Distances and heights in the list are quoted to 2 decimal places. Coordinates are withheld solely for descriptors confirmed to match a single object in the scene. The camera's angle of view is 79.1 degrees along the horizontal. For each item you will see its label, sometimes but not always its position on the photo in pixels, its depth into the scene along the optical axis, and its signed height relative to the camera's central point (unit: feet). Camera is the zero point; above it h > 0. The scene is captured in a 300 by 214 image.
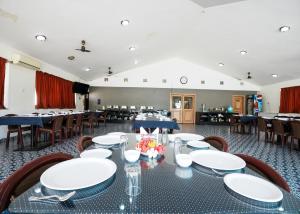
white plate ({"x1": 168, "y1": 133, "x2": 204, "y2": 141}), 5.95 -1.11
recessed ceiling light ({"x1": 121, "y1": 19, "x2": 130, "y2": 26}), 16.50 +7.53
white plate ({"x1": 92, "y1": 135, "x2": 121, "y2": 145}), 5.20 -1.10
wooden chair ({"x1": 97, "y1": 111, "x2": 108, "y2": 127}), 30.97 -2.26
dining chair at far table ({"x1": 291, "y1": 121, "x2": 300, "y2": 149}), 15.44 -2.15
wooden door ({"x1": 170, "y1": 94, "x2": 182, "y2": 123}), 39.61 -0.41
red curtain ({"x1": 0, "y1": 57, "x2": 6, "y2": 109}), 16.83 +2.38
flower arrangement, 4.07 -0.99
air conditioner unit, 17.47 +4.36
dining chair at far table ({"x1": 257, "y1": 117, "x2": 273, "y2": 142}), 20.08 -2.52
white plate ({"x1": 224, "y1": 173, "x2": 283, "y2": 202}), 2.46 -1.24
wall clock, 39.22 +5.65
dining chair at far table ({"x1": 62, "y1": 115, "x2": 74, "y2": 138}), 18.02 -2.09
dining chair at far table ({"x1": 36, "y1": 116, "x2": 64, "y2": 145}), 15.72 -2.14
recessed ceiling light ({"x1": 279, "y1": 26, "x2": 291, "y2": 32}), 16.10 +6.87
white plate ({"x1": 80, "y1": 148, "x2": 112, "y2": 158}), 3.95 -1.12
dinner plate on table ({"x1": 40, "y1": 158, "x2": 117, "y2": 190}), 2.64 -1.16
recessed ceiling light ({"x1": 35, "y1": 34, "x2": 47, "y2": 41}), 16.16 +5.99
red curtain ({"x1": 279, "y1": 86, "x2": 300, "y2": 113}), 28.08 +0.81
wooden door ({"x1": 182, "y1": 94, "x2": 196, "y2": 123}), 39.83 -1.05
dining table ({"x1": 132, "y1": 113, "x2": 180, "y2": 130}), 15.58 -1.72
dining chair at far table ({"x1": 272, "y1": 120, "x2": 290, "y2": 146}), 17.21 -2.39
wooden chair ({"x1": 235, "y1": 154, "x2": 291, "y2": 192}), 3.38 -1.38
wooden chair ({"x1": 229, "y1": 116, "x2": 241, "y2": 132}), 27.36 -2.65
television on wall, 31.45 +2.86
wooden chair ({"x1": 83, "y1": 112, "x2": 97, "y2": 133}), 24.09 -2.31
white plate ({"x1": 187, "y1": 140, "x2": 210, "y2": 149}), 4.98 -1.14
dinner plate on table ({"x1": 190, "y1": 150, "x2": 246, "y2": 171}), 3.49 -1.18
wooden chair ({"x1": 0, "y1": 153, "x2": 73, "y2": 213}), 2.82 -1.32
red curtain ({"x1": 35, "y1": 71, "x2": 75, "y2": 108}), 22.75 +1.71
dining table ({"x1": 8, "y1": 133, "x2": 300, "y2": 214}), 2.16 -1.25
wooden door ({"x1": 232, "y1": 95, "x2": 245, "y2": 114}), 39.81 +0.12
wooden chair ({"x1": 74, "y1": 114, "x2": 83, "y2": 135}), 20.52 -2.16
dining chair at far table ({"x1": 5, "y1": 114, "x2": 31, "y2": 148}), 14.58 -2.20
